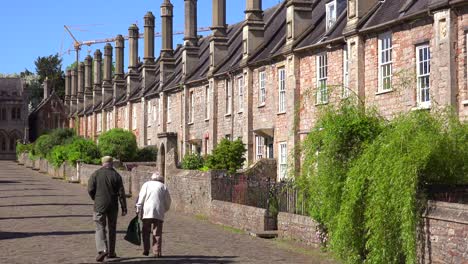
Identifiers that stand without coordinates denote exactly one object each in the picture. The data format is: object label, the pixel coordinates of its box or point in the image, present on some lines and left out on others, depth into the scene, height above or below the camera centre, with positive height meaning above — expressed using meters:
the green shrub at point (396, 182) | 12.88 -0.43
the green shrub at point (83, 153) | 53.09 +0.13
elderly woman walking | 16.31 -1.04
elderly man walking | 15.60 -0.84
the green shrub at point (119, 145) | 53.00 +0.65
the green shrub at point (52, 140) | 70.94 +1.28
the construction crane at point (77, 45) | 197.62 +26.04
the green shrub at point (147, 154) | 54.44 +0.07
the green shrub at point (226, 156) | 34.72 -0.04
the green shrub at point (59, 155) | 57.66 +0.00
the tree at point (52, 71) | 132.12 +13.76
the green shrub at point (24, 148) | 87.75 +0.74
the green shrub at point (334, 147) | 15.10 +0.15
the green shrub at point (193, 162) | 35.88 -0.30
